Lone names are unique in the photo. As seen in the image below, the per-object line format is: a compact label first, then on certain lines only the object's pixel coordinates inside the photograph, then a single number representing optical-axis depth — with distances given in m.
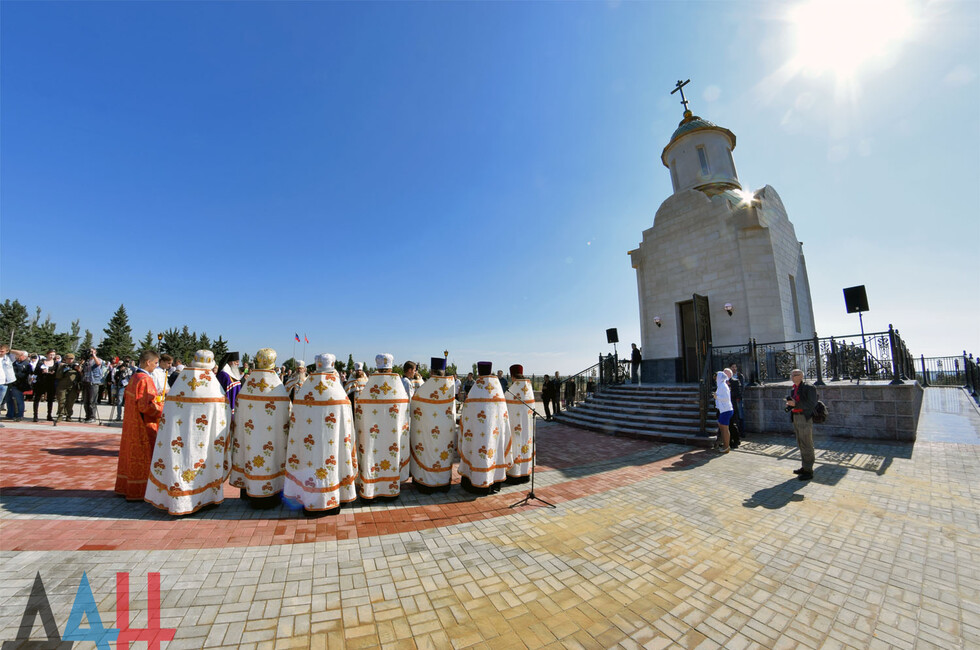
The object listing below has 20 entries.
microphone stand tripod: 4.72
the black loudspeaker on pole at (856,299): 9.40
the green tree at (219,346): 60.72
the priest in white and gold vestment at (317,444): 4.12
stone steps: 9.37
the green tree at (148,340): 55.47
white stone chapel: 13.27
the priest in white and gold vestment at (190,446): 3.91
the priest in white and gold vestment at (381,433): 4.71
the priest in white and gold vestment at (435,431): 5.13
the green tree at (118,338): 52.22
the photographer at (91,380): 9.57
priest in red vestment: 4.23
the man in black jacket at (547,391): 13.98
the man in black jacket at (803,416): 5.87
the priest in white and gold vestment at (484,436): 5.09
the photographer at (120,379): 11.46
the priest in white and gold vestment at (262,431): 4.24
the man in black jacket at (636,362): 15.86
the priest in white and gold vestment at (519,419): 5.66
